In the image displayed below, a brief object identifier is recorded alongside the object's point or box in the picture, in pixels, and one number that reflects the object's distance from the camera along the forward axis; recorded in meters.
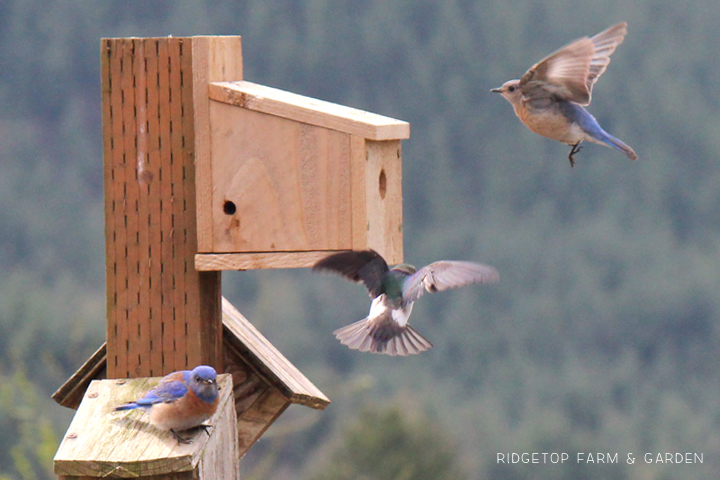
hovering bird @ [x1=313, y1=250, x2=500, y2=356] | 7.66
